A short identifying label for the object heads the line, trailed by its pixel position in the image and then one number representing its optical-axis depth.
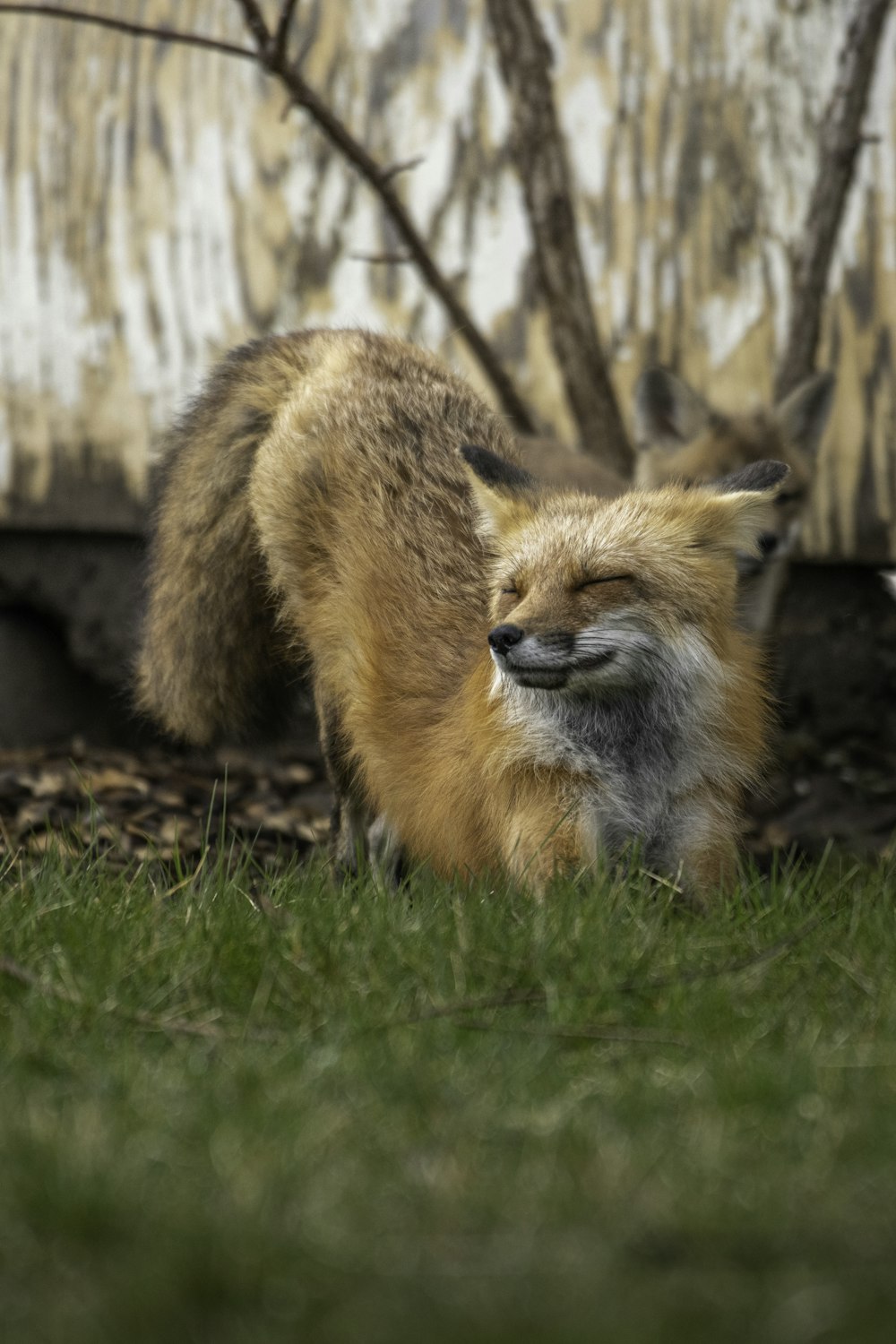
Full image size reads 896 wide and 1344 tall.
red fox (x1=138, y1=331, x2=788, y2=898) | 8.18
